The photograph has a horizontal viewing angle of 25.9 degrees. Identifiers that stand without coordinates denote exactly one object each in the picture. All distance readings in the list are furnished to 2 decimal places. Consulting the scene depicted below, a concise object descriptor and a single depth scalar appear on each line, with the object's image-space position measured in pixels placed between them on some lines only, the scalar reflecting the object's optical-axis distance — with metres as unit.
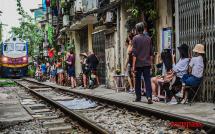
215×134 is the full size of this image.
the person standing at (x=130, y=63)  15.75
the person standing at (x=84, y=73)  23.25
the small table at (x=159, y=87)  12.48
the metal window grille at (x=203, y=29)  11.66
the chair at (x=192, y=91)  11.46
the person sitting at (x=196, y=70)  11.34
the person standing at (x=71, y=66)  23.80
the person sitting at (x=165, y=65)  13.29
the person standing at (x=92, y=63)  22.83
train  47.88
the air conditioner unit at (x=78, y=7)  31.65
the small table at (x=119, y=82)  18.86
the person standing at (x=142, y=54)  12.37
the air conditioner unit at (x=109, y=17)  23.25
